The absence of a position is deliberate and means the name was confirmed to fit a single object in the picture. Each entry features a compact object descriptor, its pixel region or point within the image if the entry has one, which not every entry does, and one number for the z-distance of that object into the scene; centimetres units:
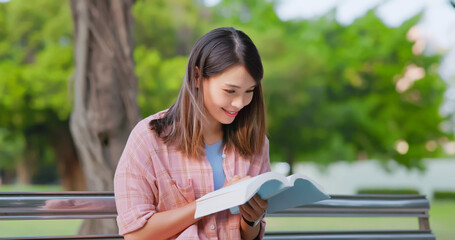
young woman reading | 168
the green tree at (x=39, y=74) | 1409
